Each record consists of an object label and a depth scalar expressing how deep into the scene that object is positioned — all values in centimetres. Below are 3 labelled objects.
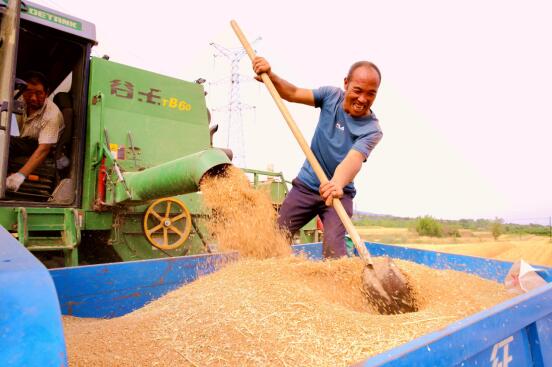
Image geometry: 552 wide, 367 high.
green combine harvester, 354
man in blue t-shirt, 288
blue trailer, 95
